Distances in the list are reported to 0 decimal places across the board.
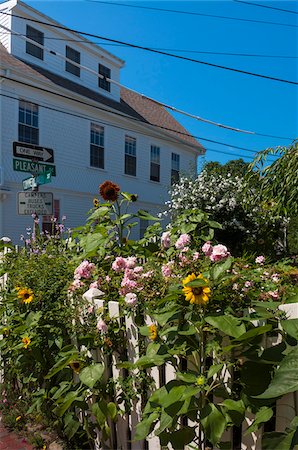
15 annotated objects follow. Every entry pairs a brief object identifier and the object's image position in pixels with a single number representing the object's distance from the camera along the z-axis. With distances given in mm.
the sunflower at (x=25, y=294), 2666
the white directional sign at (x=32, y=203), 5992
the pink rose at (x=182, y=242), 2246
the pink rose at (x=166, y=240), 2639
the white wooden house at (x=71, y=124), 13141
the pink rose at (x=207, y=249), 2055
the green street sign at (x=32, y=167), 5961
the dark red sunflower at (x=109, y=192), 3213
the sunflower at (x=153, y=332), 1945
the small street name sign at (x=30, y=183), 6233
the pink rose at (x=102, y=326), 2234
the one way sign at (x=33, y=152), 5900
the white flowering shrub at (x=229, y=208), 11305
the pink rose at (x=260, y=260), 2420
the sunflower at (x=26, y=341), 2560
